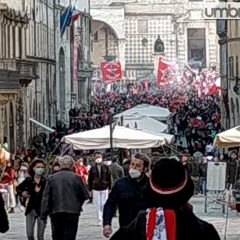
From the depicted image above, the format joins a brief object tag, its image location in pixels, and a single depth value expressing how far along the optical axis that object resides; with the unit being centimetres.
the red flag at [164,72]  8006
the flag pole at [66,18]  6801
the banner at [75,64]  7594
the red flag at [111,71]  7656
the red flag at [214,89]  7554
